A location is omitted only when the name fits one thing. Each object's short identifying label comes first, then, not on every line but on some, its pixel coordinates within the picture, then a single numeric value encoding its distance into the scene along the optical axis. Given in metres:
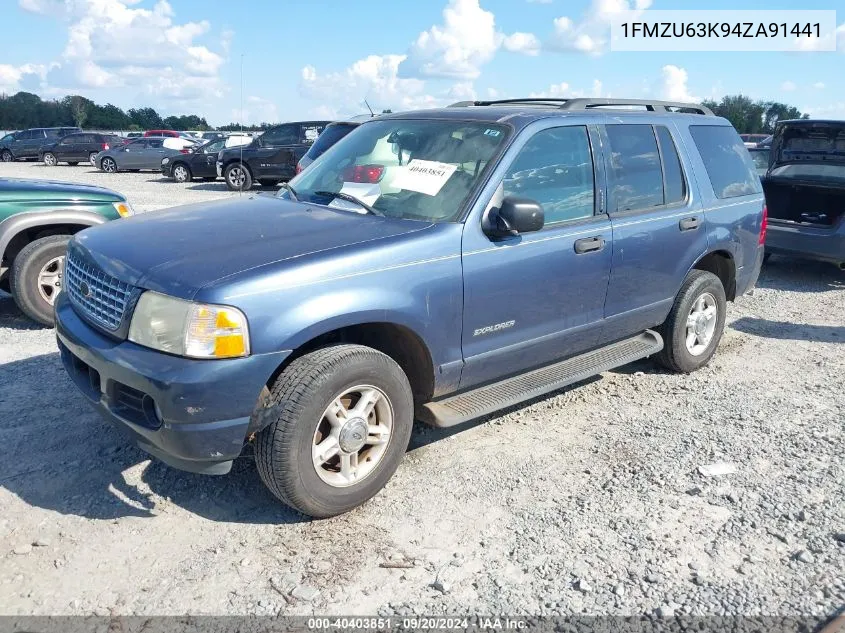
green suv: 5.98
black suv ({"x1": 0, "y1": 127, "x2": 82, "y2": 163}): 32.25
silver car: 26.28
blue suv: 3.05
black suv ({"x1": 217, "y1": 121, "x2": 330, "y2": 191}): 18.25
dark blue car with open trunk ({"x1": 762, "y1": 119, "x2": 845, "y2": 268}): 8.24
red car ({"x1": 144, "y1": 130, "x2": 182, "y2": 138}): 33.25
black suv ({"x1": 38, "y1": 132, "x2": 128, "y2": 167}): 29.73
